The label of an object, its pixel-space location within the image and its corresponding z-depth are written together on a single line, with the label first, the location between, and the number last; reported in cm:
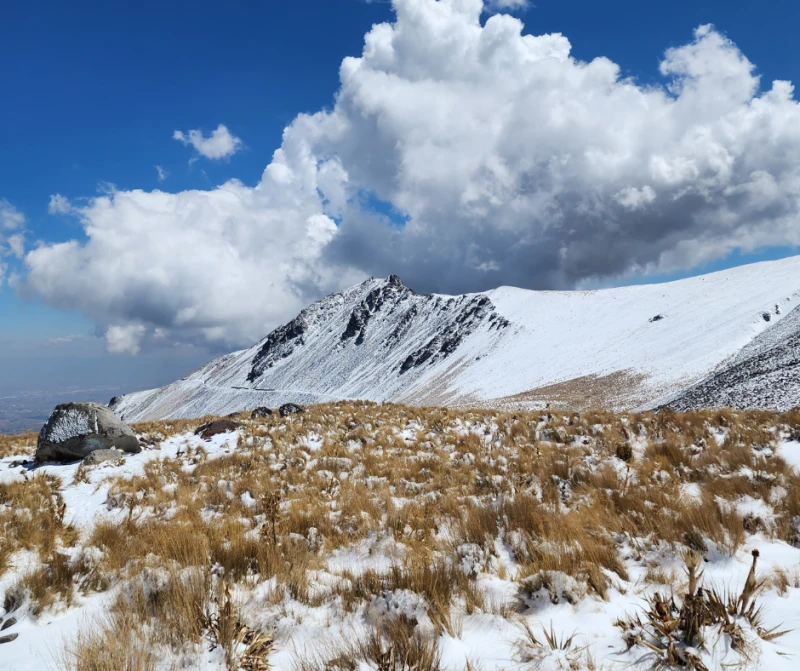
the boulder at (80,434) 1220
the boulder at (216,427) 1588
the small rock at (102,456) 1168
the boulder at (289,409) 2032
